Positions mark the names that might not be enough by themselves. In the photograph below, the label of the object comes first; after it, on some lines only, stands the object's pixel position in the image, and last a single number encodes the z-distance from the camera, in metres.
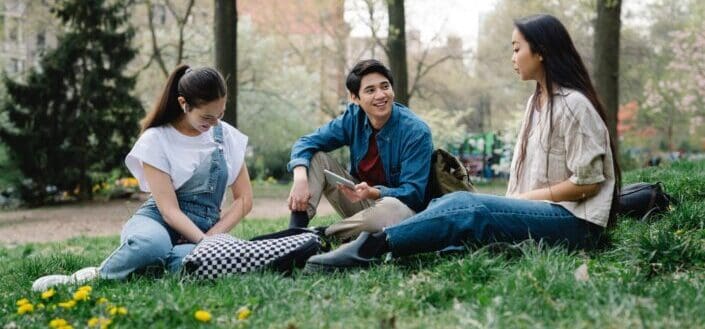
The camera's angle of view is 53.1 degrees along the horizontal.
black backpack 4.79
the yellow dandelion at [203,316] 2.62
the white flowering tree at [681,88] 22.89
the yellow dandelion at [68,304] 2.92
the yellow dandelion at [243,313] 2.71
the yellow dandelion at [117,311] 2.73
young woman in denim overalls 3.88
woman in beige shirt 3.53
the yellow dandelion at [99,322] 2.68
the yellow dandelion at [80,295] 2.96
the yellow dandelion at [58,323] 2.69
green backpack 4.27
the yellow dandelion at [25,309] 2.96
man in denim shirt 4.11
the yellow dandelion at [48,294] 3.14
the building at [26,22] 20.28
